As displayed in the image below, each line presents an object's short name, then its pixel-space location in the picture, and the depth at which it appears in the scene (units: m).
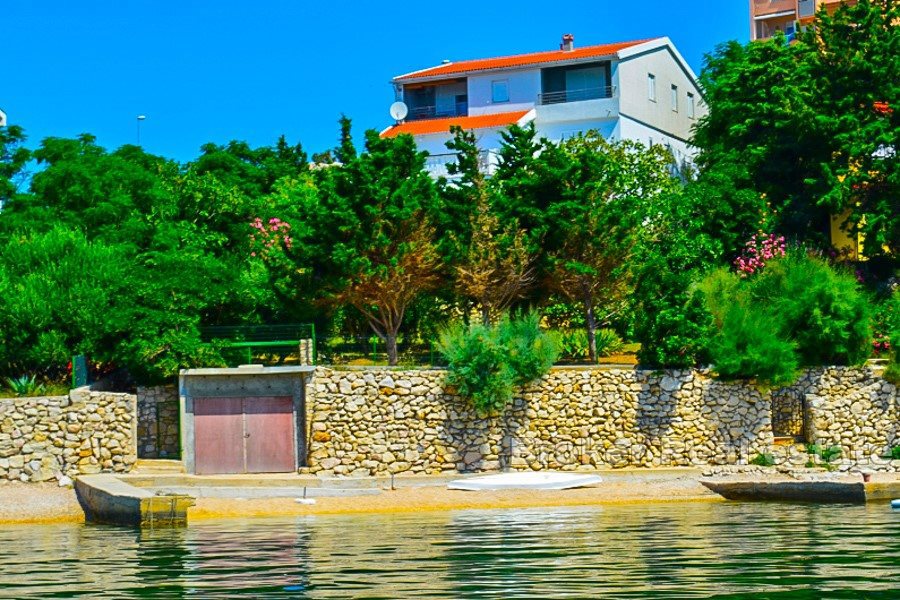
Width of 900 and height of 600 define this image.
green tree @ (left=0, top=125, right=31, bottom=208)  53.25
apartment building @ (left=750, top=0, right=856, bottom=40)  79.56
